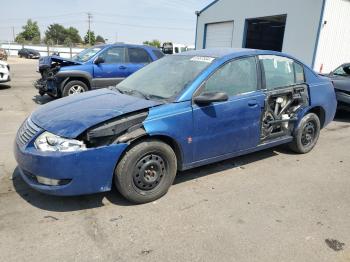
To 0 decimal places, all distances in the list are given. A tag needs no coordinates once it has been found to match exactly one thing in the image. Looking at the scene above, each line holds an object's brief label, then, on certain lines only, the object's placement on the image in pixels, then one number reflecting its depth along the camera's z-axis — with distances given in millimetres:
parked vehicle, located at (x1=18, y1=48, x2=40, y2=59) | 43781
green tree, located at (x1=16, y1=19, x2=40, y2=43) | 101562
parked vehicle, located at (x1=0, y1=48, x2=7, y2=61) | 24195
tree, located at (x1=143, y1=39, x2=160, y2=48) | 76600
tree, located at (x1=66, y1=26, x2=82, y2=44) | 120831
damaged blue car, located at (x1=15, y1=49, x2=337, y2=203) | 3115
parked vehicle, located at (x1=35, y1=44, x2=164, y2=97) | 8750
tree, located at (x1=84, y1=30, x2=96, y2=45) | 88000
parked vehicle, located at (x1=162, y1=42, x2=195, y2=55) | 28586
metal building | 14188
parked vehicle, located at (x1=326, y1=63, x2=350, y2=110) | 7816
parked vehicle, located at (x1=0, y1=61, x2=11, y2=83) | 11094
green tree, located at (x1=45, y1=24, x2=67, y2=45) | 121062
